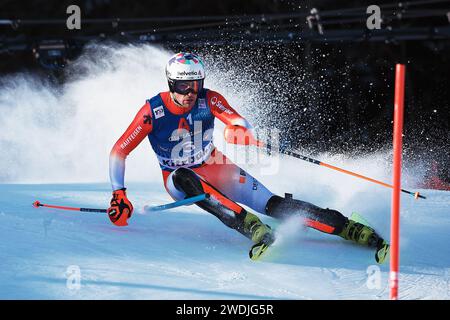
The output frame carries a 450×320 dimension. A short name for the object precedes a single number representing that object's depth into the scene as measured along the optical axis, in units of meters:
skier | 10.38
